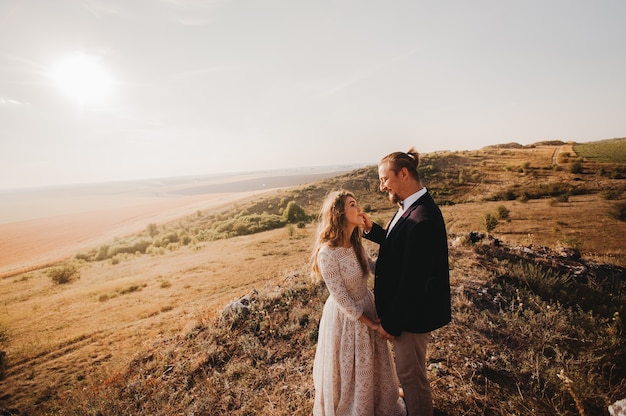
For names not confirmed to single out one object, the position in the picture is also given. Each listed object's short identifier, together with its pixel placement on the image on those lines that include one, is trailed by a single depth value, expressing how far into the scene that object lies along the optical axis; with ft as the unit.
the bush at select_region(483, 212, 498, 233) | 50.88
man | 6.97
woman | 8.17
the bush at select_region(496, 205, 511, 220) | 59.00
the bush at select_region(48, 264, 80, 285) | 62.13
